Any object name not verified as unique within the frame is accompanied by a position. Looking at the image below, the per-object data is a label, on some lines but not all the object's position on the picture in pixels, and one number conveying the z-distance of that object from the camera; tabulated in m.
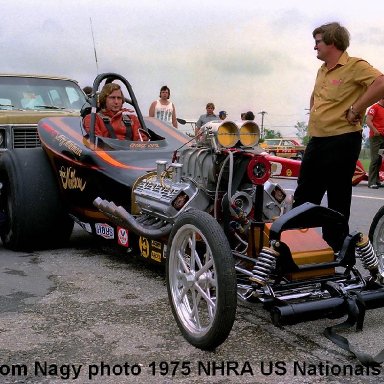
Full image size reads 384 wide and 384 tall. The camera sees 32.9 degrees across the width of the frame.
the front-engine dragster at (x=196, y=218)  3.27
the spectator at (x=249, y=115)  9.42
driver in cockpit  5.52
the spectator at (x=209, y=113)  13.49
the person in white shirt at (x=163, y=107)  11.09
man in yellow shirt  4.23
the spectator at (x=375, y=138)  12.61
